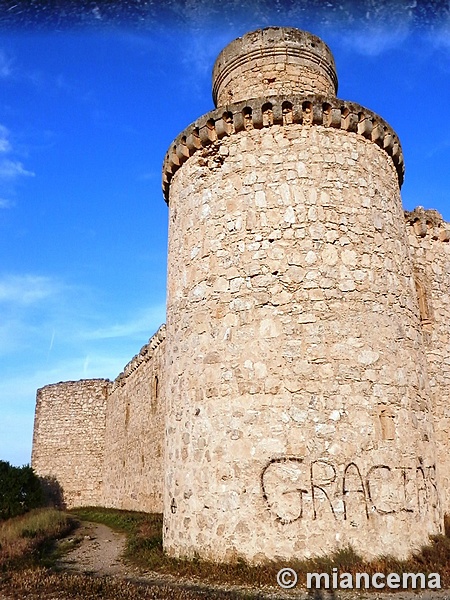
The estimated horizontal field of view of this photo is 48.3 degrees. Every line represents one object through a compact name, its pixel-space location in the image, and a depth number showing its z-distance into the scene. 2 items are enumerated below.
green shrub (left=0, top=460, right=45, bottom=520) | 14.91
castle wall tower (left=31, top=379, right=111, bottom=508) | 23.67
